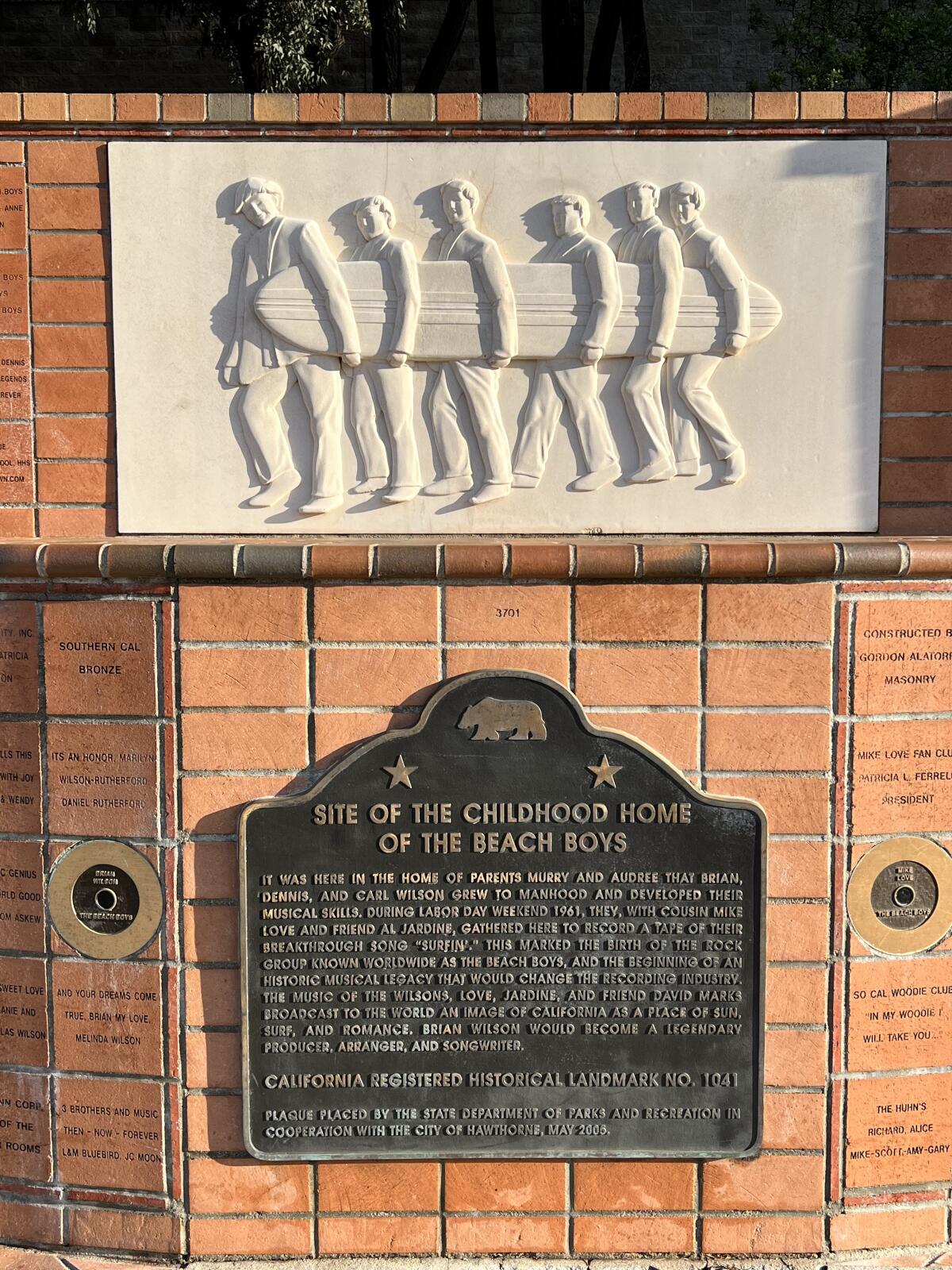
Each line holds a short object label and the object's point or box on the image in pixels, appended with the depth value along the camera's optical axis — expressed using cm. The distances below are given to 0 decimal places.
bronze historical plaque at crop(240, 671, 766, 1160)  348
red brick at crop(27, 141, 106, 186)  361
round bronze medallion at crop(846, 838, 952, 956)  359
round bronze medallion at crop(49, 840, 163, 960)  356
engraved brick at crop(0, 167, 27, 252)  362
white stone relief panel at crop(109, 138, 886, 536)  359
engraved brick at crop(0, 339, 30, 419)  367
